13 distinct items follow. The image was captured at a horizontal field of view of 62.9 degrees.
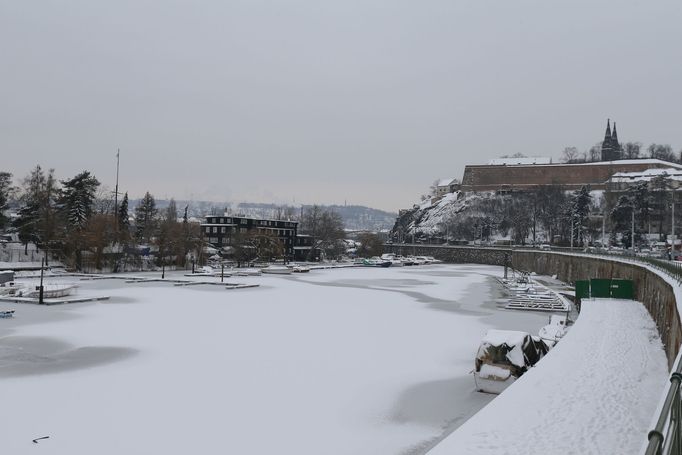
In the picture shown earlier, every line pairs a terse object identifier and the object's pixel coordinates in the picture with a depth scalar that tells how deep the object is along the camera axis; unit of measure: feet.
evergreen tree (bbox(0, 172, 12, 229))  219.41
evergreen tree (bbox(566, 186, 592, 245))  356.36
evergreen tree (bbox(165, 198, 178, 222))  437.25
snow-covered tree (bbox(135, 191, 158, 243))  283.24
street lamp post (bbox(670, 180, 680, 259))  355.44
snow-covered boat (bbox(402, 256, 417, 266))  340.47
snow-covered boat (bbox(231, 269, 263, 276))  218.91
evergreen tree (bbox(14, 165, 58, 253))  230.68
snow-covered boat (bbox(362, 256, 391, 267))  315.58
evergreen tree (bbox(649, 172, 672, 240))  318.04
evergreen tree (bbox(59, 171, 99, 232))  253.24
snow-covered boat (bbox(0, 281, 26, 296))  127.13
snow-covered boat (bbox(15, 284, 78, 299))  122.42
